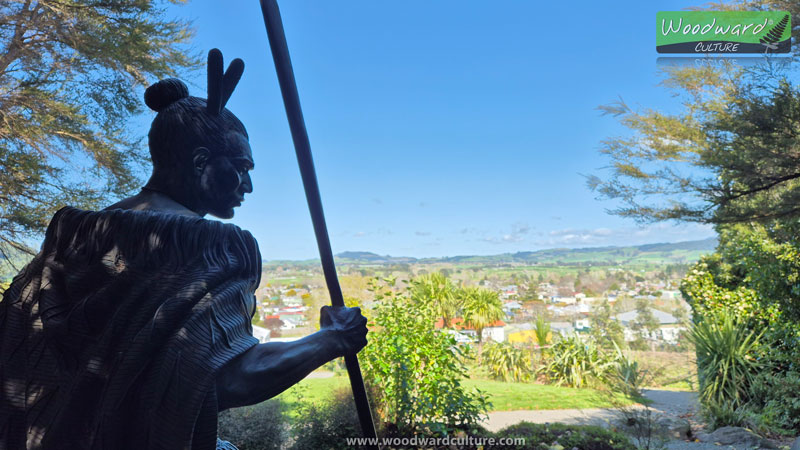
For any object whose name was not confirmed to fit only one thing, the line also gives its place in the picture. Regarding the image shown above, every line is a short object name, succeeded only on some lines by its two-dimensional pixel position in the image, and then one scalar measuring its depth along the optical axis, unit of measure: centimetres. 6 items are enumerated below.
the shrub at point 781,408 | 606
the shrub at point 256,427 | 507
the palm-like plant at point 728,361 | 708
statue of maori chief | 102
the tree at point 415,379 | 505
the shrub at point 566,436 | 518
